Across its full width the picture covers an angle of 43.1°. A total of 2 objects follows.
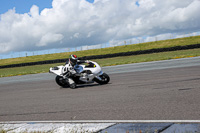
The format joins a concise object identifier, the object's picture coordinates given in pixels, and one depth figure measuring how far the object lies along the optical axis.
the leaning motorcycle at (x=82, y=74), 10.57
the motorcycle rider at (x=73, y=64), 10.49
